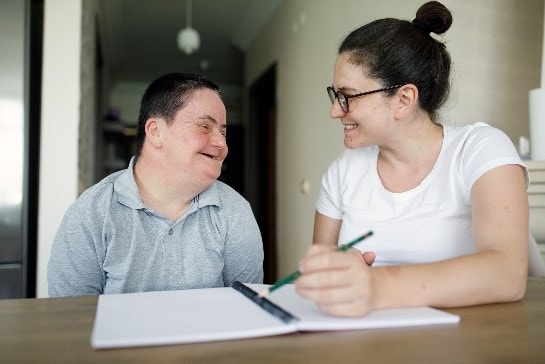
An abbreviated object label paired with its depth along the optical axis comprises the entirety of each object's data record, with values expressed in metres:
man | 1.33
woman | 1.14
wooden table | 0.60
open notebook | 0.66
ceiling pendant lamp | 4.41
